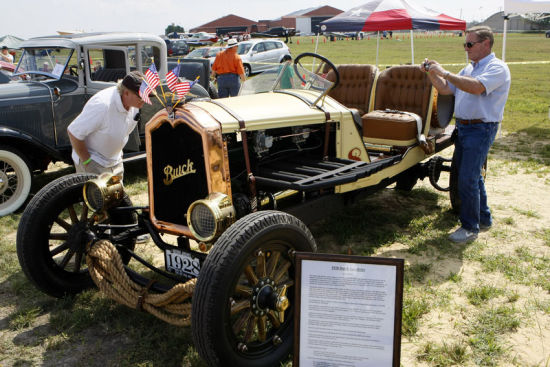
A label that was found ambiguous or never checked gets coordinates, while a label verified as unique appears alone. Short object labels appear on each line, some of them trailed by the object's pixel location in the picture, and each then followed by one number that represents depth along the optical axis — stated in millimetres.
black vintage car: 5543
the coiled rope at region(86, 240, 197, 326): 2774
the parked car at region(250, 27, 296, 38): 43706
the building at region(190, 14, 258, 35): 83125
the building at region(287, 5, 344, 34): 71125
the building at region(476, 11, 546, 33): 65062
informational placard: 2240
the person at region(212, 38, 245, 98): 10055
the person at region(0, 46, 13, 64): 14047
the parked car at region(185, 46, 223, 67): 20688
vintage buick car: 2602
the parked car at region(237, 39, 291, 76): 20531
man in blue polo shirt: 4262
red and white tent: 9797
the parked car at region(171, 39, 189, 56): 29105
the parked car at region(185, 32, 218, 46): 37162
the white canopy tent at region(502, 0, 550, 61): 9766
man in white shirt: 4102
